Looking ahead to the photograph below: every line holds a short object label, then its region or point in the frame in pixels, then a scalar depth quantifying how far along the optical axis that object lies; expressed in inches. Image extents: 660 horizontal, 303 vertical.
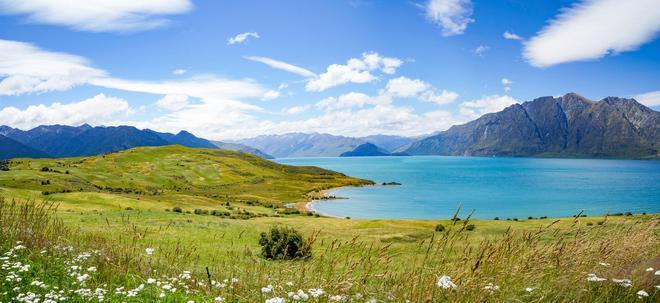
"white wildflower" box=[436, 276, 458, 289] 234.0
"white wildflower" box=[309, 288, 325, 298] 237.1
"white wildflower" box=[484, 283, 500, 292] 255.1
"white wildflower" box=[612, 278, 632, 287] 277.7
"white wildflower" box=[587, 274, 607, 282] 277.5
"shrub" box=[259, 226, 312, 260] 1133.1
